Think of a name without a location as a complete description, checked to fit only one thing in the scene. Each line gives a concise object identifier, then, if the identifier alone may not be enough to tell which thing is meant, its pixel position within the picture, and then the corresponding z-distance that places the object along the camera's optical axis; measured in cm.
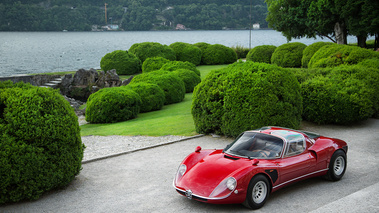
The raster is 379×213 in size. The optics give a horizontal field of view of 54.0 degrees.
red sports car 659
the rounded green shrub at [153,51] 3572
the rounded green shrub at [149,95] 1897
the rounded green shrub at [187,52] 3825
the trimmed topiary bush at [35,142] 693
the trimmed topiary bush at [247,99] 1138
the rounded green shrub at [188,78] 2405
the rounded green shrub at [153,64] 2788
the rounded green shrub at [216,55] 4019
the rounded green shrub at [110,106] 1698
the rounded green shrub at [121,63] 3309
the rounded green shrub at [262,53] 3450
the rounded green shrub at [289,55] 2984
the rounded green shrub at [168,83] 2067
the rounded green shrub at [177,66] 2575
